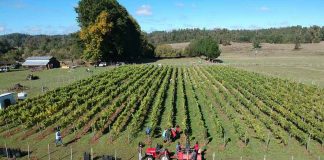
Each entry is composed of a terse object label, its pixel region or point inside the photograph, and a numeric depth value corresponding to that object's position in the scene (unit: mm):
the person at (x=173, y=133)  26578
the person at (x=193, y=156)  21188
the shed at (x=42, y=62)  85188
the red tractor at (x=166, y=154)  21625
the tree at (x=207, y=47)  102062
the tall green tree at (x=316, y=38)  180625
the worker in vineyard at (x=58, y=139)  25736
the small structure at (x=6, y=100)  36875
